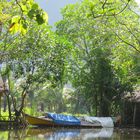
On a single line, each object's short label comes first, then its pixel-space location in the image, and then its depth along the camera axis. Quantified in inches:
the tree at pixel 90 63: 1099.3
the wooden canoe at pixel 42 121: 826.2
